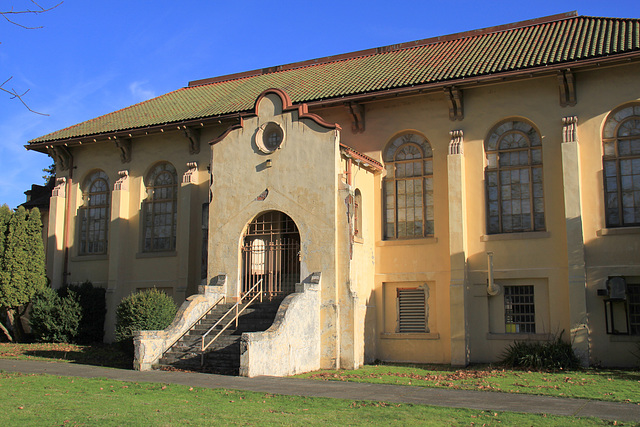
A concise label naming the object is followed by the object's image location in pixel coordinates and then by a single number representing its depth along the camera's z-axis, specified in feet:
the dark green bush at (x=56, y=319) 74.13
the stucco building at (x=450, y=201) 57.00
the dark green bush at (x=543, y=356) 53.88
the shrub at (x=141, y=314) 60.44
